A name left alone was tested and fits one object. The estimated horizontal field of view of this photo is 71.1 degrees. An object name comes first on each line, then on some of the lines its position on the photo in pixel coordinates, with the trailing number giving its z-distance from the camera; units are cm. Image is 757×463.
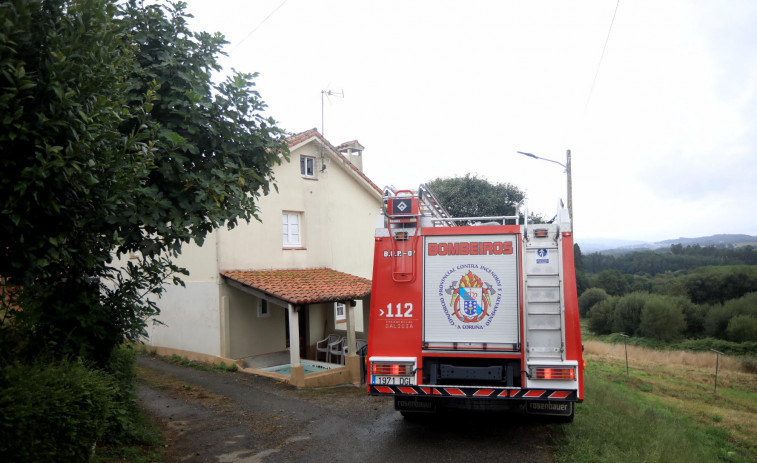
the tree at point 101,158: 368
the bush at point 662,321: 4931
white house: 1405
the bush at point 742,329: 4500
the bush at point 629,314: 5184
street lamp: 1766
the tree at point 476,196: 3341
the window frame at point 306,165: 1656
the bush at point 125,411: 659
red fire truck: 655
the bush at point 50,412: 403
